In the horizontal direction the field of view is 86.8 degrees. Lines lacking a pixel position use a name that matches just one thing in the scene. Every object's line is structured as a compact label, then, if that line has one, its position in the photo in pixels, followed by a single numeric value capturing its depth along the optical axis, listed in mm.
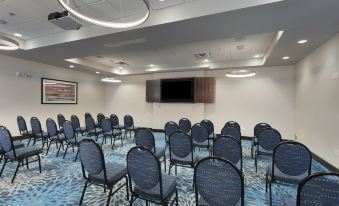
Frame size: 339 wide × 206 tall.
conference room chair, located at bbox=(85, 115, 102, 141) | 5660
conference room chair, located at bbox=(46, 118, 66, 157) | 4551
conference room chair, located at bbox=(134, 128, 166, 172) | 3421
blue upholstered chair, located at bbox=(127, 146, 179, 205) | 1884
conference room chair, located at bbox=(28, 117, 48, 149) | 4980
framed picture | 7297
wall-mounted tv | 8202
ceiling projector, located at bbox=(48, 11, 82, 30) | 3355
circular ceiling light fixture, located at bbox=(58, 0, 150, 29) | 1973
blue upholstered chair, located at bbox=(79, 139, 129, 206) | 2178
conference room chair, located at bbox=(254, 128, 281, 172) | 3389
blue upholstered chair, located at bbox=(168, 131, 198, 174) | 3023
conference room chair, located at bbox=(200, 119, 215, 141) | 5125
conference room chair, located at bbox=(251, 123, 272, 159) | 4613
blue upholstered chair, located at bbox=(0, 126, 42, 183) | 3141
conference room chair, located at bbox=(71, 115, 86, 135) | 6171
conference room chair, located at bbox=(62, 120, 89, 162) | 4203
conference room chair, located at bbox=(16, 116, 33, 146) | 5301
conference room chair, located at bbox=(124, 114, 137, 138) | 6899
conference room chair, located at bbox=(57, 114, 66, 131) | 6199
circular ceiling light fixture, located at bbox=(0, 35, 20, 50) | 3768
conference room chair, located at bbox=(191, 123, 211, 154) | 4109
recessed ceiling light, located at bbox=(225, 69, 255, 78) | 5806
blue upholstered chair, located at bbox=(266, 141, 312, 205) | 2311
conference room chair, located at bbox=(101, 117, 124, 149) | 5410
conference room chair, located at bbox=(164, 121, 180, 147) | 4531
